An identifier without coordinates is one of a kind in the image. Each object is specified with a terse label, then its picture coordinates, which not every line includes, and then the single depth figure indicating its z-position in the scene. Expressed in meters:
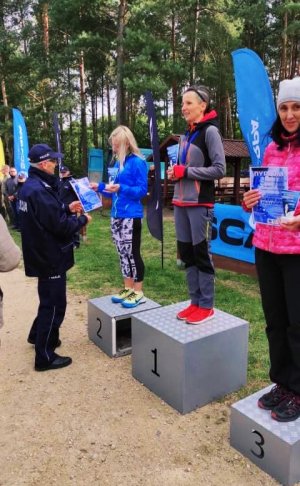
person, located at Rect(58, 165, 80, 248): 3.57
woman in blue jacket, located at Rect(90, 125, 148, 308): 3.71
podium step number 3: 2.12
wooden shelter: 12.82
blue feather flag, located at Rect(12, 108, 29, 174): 10.19
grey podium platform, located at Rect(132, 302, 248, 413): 2.79
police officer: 3.17
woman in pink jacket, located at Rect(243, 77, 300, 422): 2.03
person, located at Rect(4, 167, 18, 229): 10.79
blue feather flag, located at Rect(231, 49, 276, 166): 4.58
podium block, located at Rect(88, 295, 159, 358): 3.69
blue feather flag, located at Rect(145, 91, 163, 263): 5.85
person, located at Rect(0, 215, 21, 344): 2.17
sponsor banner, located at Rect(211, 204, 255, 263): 5.87
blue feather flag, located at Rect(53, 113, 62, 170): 9.36
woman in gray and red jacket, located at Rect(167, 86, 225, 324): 2.81
